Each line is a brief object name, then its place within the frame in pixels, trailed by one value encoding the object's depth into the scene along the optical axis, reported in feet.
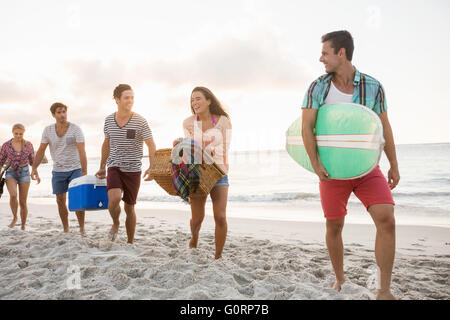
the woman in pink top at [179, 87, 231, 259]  11.32
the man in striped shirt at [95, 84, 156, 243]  13.84
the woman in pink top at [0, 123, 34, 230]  19.84
